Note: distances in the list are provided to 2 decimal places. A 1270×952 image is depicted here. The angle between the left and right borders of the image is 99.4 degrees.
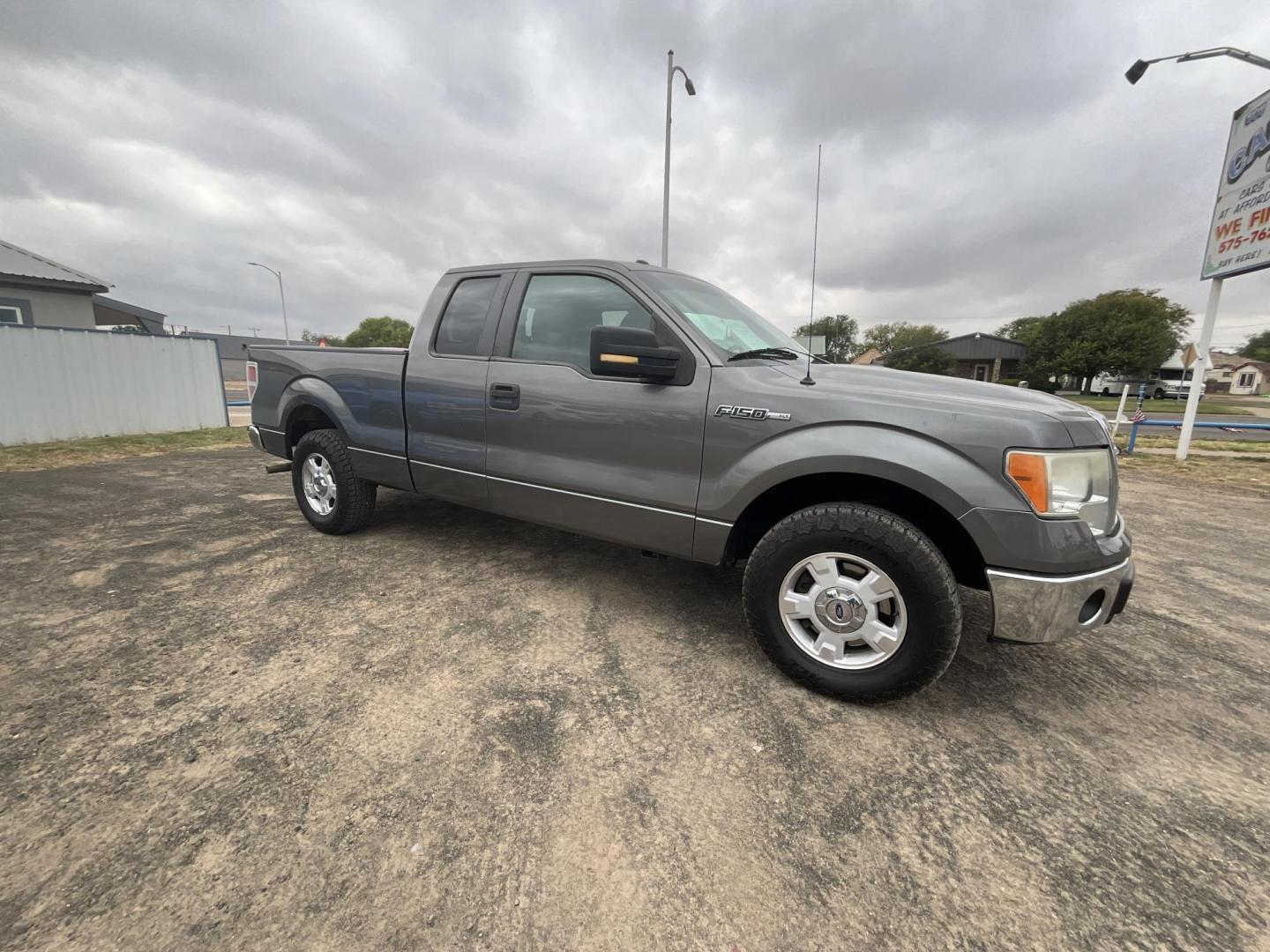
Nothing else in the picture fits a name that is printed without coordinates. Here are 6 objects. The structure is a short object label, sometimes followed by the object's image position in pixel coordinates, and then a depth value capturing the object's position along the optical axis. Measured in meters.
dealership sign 8.22
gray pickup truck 1.91
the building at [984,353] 48.16
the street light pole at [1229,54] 7.44
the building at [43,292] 12.27
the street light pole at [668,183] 11.31
